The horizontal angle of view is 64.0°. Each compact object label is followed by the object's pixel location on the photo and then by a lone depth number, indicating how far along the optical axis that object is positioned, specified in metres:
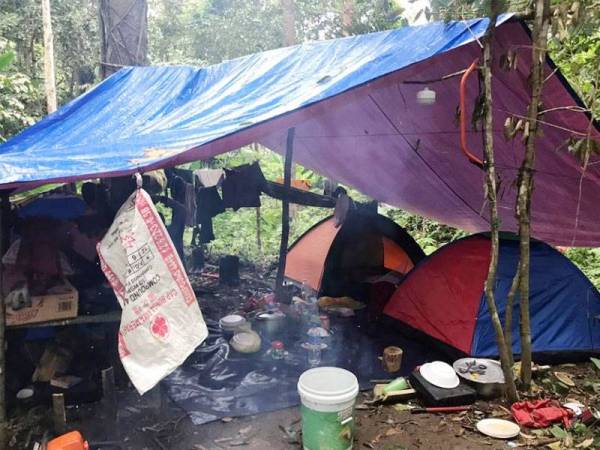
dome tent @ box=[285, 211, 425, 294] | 5.75
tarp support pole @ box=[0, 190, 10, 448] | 3.03
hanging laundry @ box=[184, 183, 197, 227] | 5.77
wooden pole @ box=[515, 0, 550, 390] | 3.06
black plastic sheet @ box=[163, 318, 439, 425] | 3.66
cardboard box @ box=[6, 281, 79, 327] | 3.58
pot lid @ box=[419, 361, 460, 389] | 3.63
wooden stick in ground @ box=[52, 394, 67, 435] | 3.21
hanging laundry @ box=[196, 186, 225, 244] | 6.10
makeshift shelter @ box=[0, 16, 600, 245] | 3.07
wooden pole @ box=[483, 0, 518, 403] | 3.29
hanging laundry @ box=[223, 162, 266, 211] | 5.86
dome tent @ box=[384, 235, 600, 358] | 4.21
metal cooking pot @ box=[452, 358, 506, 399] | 3.63
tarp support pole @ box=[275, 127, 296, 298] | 5.36
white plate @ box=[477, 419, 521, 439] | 3.18
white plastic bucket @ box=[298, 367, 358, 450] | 2.82
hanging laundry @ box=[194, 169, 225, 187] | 5.94
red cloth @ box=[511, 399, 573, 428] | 3.27
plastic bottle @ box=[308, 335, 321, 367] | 4.32
